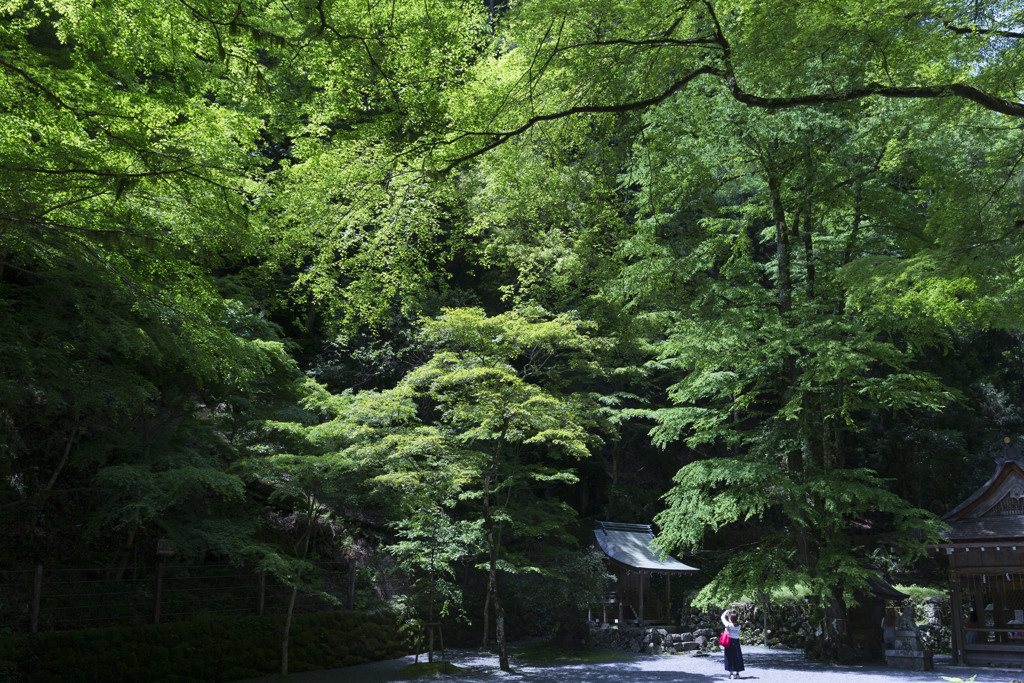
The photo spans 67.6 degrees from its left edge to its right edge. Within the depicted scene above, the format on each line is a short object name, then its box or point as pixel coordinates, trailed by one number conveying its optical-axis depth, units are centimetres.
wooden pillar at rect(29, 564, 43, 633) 956
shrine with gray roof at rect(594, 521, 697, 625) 1859
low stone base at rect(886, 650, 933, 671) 1288
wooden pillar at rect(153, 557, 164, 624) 1101
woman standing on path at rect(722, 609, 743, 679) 1198
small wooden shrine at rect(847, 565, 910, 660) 1444
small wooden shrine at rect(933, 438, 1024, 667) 1275
